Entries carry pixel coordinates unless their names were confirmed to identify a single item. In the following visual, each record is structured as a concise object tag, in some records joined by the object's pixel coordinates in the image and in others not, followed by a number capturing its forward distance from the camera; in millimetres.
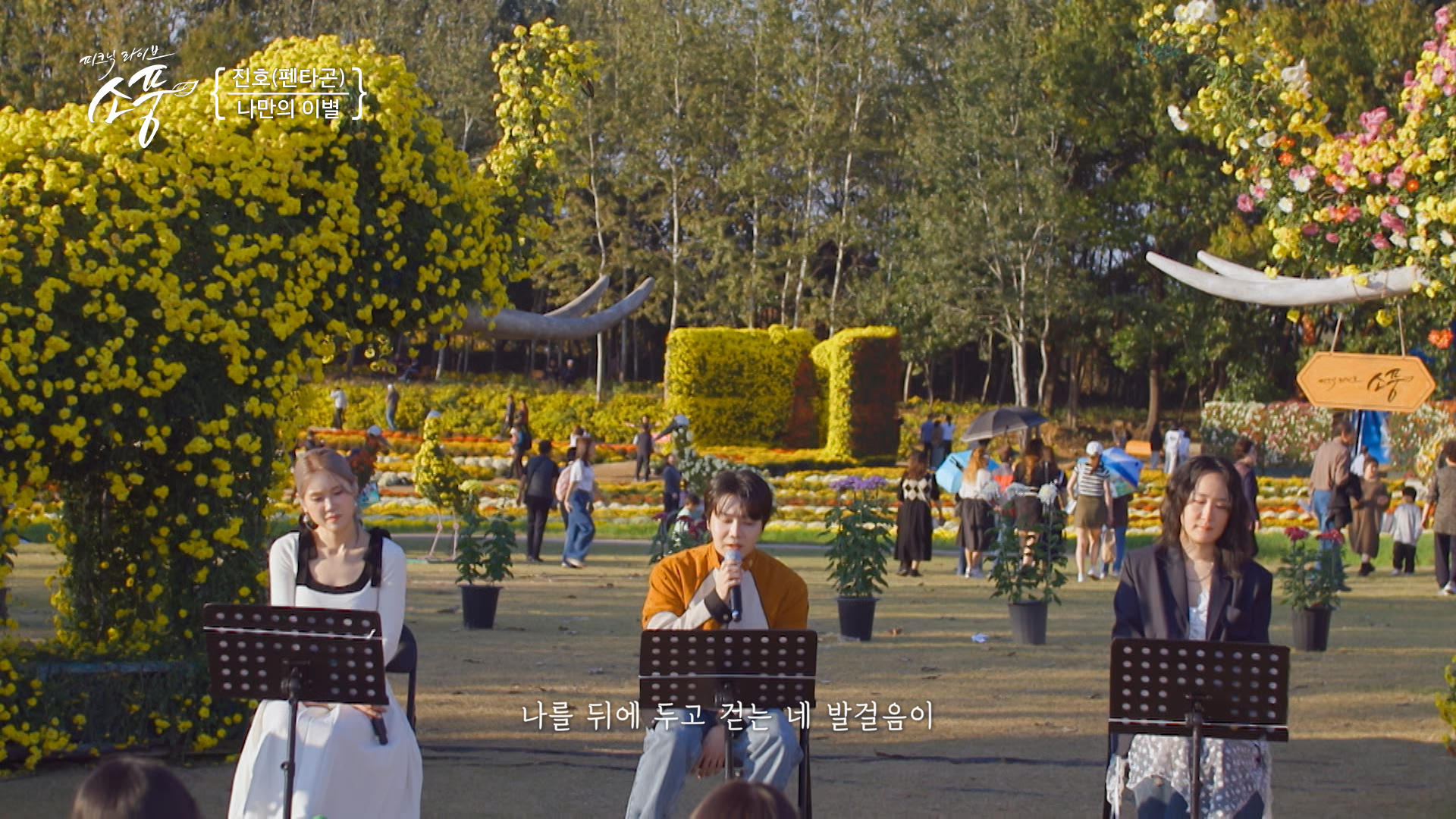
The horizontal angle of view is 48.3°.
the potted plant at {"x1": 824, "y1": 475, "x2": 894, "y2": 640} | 12953
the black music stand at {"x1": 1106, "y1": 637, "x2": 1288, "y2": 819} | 4715
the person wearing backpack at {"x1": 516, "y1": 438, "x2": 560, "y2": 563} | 19031
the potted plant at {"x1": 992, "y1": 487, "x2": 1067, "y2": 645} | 12970
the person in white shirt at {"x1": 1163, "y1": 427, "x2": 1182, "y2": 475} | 34188
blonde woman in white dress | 4902
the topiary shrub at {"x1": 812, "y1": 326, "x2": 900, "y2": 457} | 34875
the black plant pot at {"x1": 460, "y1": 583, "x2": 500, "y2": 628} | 13102
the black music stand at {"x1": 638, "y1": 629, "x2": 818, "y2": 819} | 5094
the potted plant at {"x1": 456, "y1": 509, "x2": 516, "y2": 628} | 13133
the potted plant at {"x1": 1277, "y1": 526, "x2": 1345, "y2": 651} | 12703
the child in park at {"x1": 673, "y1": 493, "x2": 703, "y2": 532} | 14430
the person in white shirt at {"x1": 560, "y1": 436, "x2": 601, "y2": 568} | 18812
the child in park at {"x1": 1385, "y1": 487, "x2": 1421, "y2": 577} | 19281
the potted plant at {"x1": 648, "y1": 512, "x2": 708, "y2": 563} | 14148
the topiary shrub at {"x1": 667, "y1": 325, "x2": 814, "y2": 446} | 36688
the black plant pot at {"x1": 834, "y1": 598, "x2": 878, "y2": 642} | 12898
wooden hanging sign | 11328
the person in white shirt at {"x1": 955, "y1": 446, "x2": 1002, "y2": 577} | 18172
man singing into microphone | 5316
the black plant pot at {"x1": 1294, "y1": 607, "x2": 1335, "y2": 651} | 12711
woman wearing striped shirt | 17469
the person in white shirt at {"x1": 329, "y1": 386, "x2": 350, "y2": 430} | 38219
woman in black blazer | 5000
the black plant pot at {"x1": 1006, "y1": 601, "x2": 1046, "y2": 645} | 12922
